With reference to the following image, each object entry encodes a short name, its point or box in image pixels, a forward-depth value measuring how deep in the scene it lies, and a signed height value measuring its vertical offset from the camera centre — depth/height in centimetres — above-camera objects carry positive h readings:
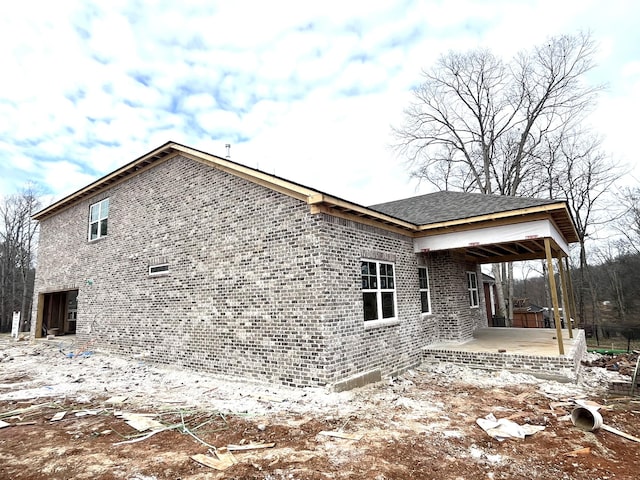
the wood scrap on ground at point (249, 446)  433 -174
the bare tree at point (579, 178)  2352 +751
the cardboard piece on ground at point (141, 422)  517 -172
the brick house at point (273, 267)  731 +87
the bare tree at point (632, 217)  2693 +560
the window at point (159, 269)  1010 +100
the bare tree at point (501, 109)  2202 +1222
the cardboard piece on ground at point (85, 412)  588 -173
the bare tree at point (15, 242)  3297 +606
